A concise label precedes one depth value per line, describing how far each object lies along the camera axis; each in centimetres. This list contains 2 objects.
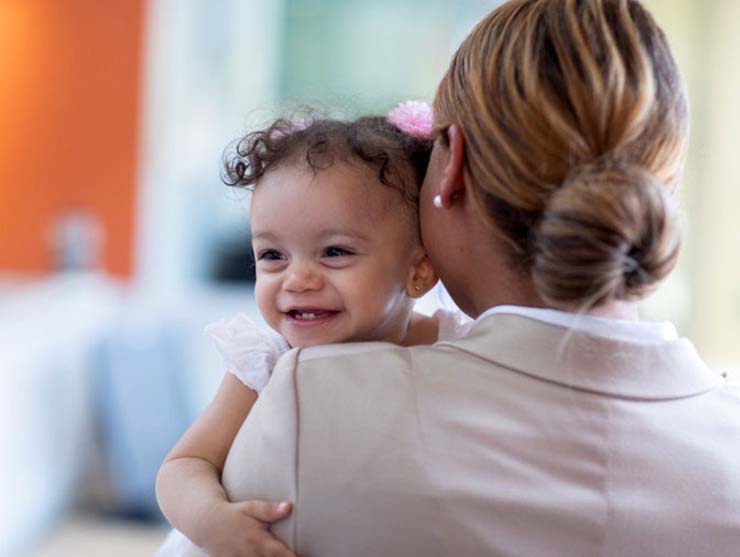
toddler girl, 153
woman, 133
